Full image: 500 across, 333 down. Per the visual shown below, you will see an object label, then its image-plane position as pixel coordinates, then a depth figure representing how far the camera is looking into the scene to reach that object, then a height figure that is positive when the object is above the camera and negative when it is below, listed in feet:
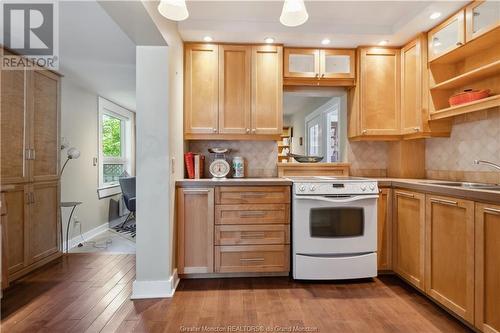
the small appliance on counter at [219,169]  8.79 -0.16
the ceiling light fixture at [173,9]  4.96 +2.96
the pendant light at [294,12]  4.87 +2.84
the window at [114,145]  14.98 +1.22
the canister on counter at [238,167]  9.37 -0.10
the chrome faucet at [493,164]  6.41 +0.04
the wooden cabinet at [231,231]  7.97 -2.02
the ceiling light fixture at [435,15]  7.35 +4.23
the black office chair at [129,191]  14.26 -1.52
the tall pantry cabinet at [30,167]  8.09 -0.12
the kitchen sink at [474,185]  6.53 -0.52
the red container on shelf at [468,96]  6.82 +1.86
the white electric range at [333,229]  7.80 -1.91
